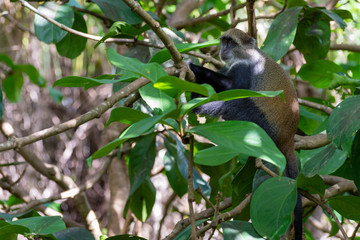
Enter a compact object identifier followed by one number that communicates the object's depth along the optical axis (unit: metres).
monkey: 5.93
